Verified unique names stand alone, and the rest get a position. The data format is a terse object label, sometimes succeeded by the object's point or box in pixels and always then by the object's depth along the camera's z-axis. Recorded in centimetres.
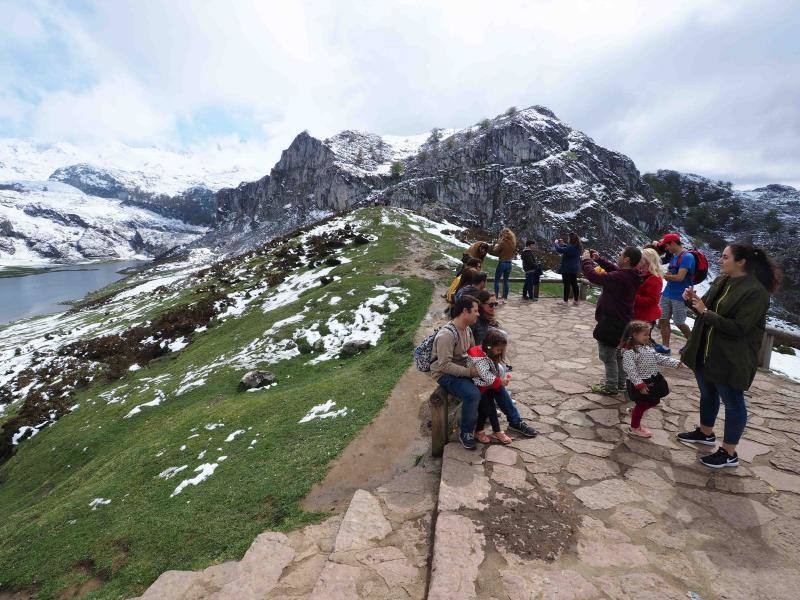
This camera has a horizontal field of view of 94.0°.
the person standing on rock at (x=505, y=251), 1442
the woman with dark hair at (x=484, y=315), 692
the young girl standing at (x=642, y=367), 610
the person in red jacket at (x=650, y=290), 801
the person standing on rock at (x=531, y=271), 1496
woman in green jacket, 494
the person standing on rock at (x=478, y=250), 1275
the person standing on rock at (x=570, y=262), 1347
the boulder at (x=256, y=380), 1248
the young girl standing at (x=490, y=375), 598
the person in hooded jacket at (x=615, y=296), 712
